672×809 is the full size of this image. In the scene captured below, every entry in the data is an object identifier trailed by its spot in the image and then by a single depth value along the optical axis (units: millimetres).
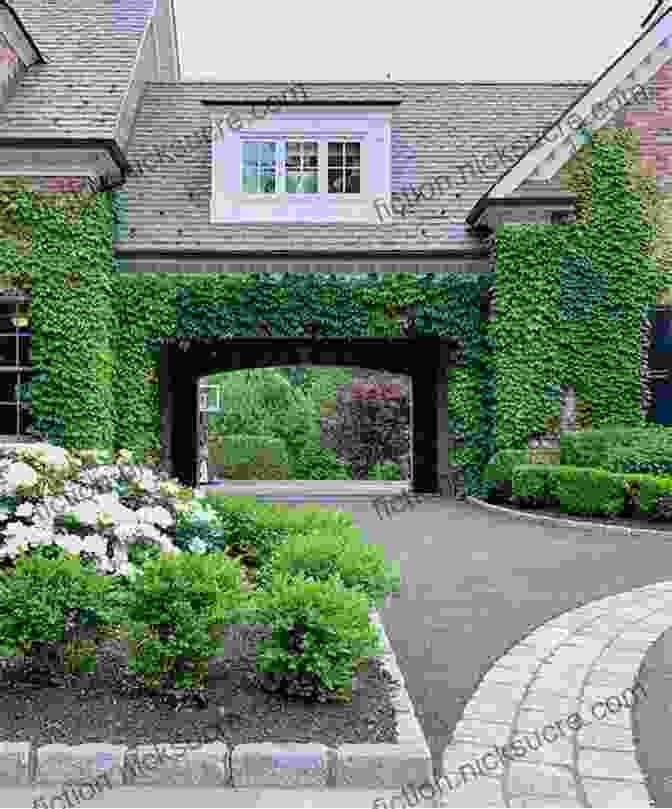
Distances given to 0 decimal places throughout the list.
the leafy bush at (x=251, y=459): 29047
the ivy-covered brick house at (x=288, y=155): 15914
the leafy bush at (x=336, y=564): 5645
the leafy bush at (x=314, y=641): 4398
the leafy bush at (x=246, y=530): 7453
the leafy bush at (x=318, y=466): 29859
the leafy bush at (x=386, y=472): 29703
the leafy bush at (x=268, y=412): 30391
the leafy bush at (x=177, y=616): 4418
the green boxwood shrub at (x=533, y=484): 14148
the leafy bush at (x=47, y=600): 4473
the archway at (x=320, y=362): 19266
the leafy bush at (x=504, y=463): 15440
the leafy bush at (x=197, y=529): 7102
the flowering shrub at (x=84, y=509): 5988
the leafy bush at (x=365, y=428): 29656
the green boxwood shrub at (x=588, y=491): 12828
